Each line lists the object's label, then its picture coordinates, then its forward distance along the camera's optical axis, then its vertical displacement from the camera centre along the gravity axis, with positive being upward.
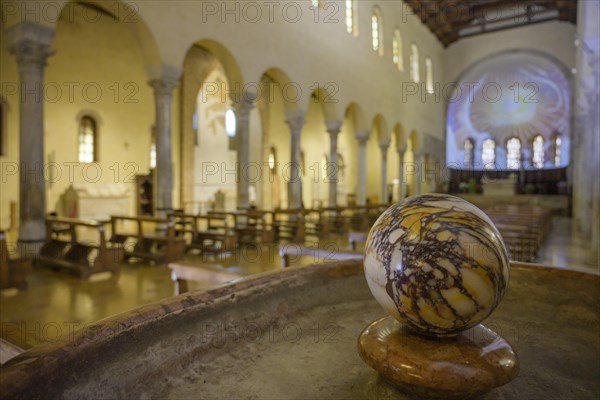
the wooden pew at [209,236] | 8.46 -0.96
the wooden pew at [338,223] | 13.60 -1.04
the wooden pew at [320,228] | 11.96 -1.06
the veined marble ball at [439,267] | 1.57 -0.29
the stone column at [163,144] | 9.46 +1.09
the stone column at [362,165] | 18.12 +1.23
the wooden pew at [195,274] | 3.56 -0.73
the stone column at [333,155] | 15.92 +1.47
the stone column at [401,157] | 20.14 +1.93
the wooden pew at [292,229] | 10.75 -0.99
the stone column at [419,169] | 25.16 +1.45
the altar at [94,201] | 12.88 -0.34
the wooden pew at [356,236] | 6.27 -0.67
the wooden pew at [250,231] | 9.75 -0.96
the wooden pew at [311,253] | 4.47 -0.68
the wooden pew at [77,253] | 6.34 -1.04
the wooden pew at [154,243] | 7.46 -1.00
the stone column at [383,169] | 20.28 +1.16
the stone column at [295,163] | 13.90 +0.99
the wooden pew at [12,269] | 5.36 -1.05
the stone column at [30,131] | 6.80 +0.98
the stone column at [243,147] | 11.88 +1.30
